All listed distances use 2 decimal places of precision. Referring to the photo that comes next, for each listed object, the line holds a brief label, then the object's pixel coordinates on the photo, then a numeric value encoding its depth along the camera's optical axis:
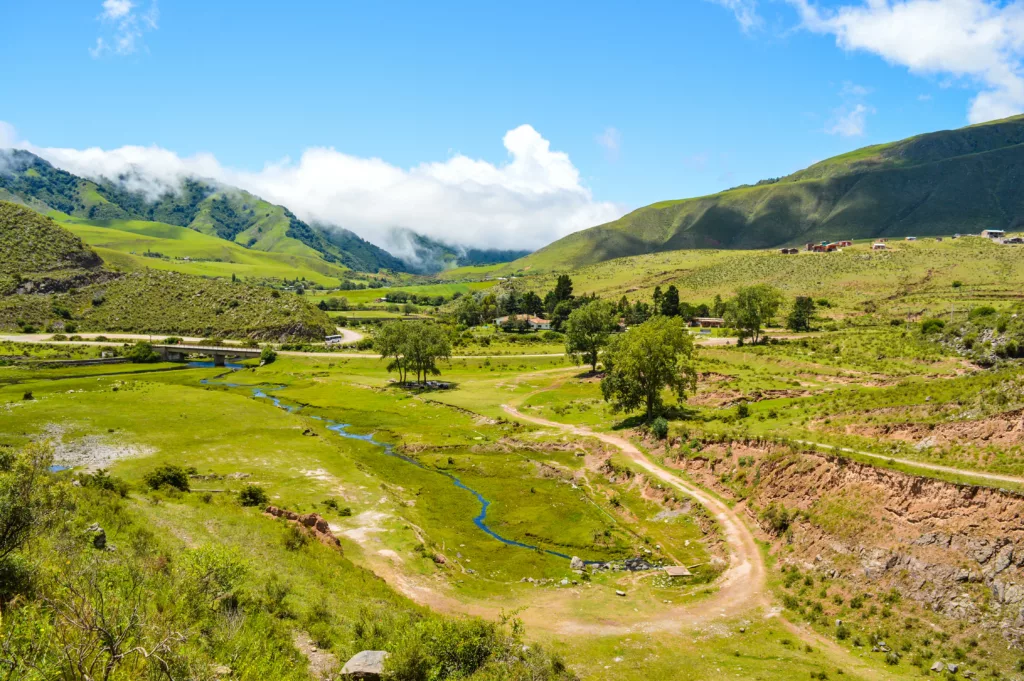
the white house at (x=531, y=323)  195.00
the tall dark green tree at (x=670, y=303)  177.62
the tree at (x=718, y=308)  184.25
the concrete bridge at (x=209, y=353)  156.00
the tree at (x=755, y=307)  121.31
